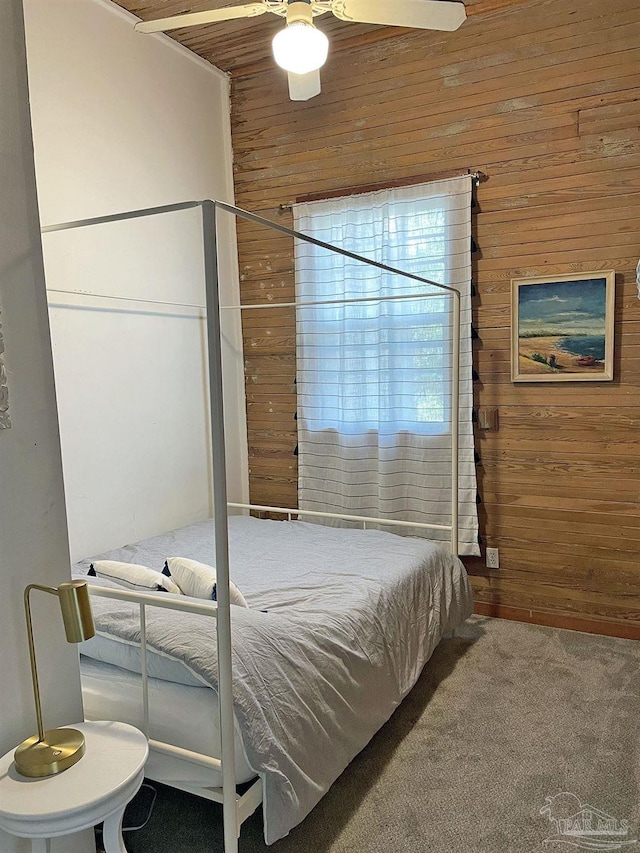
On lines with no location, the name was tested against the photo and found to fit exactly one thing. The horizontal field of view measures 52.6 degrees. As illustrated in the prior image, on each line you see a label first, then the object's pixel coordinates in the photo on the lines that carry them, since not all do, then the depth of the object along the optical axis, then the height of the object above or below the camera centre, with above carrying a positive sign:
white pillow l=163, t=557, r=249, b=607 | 2.09 -0.68
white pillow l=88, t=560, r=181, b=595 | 2.18 -0.70
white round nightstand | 1.25 -0.84
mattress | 1.77 -0.98
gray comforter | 1.80 -0.89
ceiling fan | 2.07 +1.17
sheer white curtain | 3.47 +0.04
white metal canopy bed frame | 1.54 -0.62
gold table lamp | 1.36 -0.80
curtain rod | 3.38 +1.00
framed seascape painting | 3.14 +0.17
